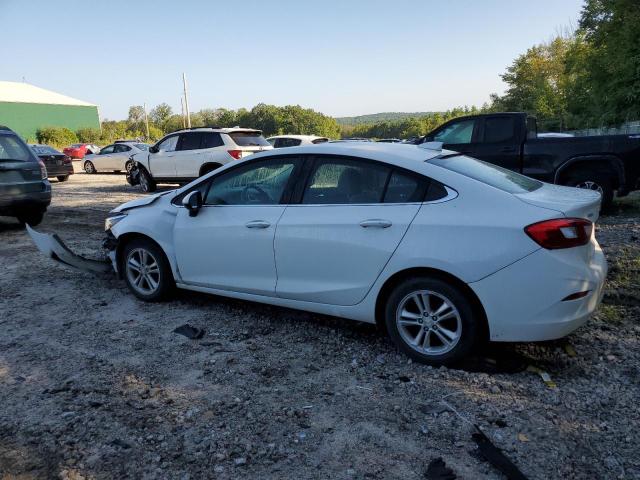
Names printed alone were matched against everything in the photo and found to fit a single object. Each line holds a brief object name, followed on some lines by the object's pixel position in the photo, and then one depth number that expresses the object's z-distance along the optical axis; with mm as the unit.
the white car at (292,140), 16859
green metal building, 62188
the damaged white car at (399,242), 3178
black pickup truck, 8422
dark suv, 8281
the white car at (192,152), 13688
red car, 36375
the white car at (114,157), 23156
